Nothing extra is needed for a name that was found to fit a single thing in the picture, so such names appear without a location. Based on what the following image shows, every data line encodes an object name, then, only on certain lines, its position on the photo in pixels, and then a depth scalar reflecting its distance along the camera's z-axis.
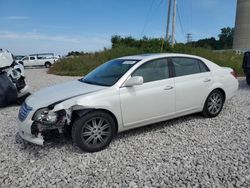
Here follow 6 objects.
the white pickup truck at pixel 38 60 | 28.75
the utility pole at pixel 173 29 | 19.14
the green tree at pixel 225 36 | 82.94
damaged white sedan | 3.38
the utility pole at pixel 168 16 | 19.67
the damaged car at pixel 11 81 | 6.21
